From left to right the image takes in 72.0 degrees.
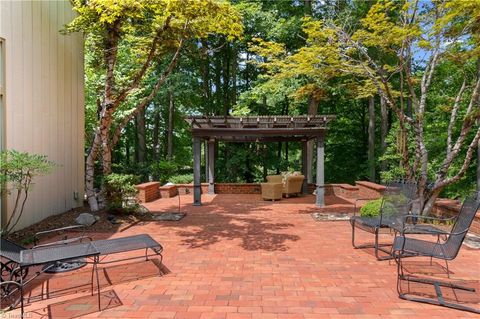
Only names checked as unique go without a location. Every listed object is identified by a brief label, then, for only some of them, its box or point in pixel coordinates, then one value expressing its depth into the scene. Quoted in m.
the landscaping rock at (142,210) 8.25
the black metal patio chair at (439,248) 3.55
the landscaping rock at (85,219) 6.78
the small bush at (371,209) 6.95
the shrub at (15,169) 5.10
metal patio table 3.21
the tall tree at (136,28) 7.00
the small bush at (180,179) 14.87
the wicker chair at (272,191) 11.68
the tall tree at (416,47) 7.00
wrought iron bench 3.26
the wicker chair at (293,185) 12.40
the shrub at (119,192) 7.89
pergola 10.38
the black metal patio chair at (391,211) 4.96
